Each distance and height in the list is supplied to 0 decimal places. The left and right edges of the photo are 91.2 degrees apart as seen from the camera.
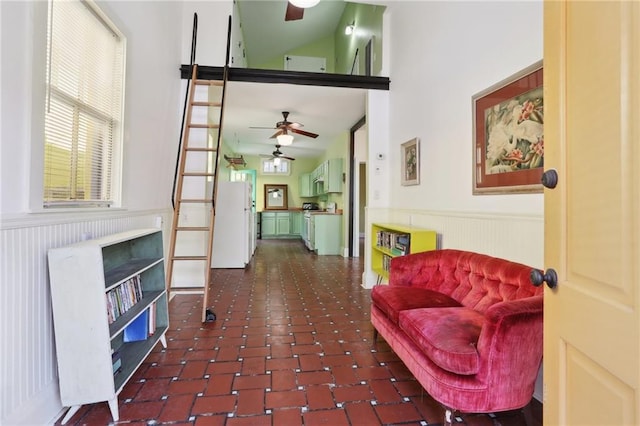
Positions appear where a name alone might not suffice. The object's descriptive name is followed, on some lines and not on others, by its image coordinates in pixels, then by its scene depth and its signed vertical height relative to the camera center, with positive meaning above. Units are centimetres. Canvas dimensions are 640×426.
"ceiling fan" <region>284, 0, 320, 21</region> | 394 +268
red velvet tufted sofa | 142 -58
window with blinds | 167 +69
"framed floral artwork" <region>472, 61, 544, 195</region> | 184 +57
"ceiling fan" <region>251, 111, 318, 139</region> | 532 +156
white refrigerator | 531 -17
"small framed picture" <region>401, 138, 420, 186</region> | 336 +65
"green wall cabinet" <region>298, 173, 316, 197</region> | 967 +106
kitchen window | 1037 +166
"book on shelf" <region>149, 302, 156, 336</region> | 226 -74
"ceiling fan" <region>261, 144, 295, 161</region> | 775 +159
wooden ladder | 390 +35
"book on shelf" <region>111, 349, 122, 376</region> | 176 -86
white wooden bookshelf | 152 -54
